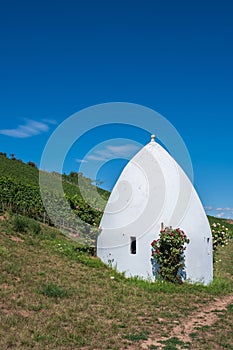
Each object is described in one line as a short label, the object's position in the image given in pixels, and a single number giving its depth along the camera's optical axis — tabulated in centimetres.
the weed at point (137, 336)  750
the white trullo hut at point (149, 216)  1295
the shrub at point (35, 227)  1790
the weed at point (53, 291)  984
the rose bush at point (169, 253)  1234
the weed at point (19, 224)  1696
